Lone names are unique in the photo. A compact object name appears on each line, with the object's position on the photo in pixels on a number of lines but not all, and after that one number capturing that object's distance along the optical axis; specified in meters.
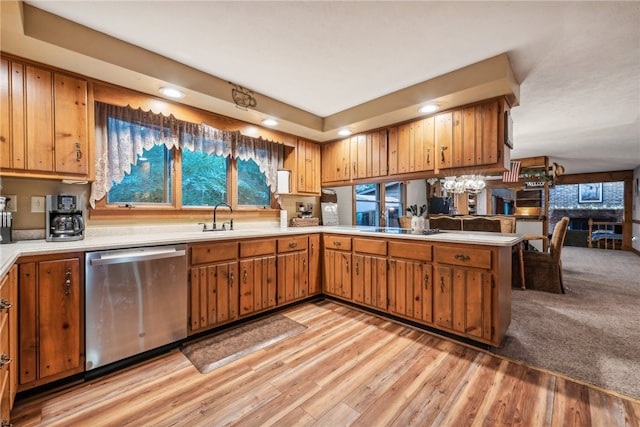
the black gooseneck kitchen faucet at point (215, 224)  3.06
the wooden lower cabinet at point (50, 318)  1.64
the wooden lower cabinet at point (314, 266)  3.37
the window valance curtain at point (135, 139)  2.38
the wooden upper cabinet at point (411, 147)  2.98
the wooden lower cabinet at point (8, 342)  1.28
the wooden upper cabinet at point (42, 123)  1.84
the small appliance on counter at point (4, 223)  1.85
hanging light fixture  5.82
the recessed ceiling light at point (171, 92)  2.40
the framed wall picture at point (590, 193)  9.91
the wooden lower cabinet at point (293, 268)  3.04
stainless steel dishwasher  1.88
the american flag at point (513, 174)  6.23
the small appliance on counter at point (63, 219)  2.01
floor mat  2.12
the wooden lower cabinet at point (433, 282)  2.21
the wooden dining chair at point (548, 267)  3.78
